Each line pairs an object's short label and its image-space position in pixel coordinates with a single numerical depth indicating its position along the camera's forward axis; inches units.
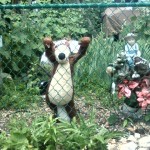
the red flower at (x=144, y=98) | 113.9
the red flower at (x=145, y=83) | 115.0
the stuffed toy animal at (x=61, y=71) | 109.4
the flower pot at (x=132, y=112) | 120.6
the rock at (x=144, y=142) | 109.4
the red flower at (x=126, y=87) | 115.4
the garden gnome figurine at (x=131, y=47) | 125.9
